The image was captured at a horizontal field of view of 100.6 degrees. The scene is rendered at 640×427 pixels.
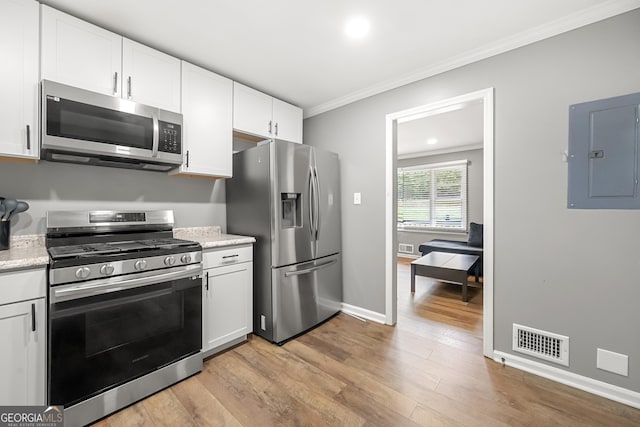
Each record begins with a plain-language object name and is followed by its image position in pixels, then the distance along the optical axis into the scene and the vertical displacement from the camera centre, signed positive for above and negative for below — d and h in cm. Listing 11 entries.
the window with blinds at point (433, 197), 598 +41
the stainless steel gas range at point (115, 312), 141 -61
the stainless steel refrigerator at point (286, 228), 238 -15
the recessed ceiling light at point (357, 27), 183 +133
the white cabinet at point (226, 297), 212 -72
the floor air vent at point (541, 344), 185 -94
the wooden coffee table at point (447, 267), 347 -74
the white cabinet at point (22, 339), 130 -65
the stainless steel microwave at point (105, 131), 162 +56
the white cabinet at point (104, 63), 165 +104
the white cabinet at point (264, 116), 262 +105
